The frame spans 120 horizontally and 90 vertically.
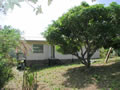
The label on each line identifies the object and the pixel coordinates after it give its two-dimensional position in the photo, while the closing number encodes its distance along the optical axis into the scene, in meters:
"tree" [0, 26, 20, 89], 4.45
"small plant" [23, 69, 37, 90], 4.25
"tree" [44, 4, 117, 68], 6.53
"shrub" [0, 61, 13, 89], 4.50
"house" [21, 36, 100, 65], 13.46
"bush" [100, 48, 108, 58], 16.39
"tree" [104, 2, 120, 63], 6.48
